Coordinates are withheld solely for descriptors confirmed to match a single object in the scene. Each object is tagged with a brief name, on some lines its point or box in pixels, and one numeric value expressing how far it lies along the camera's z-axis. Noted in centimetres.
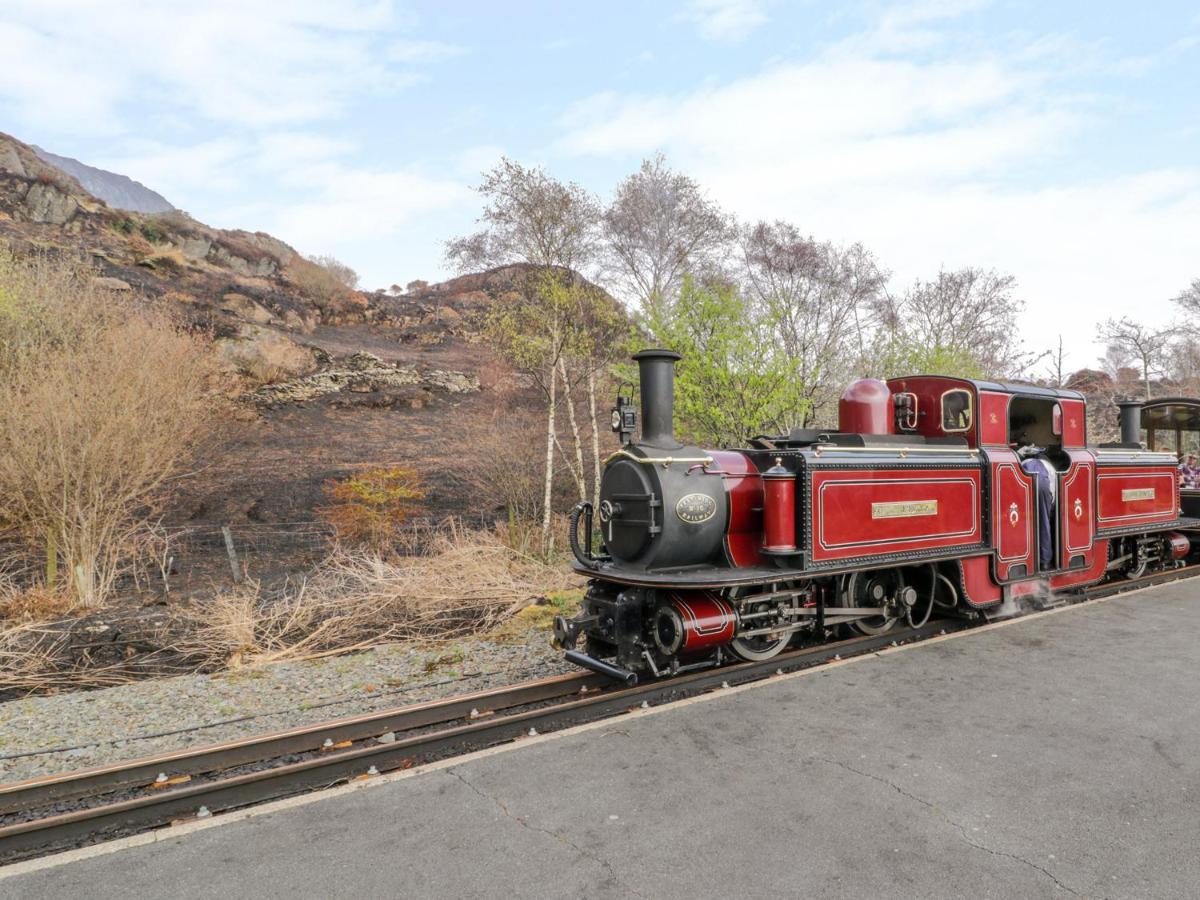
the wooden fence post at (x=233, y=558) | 1263
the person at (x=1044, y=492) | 783
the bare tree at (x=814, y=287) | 1927
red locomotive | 564
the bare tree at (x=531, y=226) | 1481
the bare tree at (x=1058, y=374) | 3316
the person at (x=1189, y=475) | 1226
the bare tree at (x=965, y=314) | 2642
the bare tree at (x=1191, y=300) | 3391
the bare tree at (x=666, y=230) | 2130
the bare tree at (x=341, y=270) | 4841
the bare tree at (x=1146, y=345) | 3531
